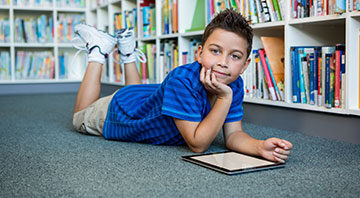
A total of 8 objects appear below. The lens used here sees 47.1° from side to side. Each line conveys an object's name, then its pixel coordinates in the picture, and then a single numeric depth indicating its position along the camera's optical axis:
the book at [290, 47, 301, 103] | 1.70
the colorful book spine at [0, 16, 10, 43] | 3.96
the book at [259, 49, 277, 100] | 1.84
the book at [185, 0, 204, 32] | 2.44
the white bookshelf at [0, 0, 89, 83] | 3.95
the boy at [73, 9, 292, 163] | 1.18
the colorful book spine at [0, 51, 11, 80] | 3.98
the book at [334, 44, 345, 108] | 1.50
